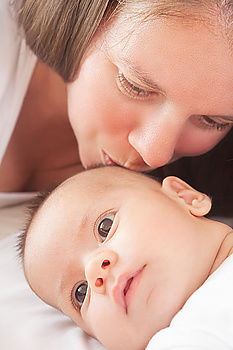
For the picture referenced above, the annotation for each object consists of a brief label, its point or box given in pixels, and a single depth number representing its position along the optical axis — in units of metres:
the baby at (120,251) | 0.67
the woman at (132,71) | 0.70
